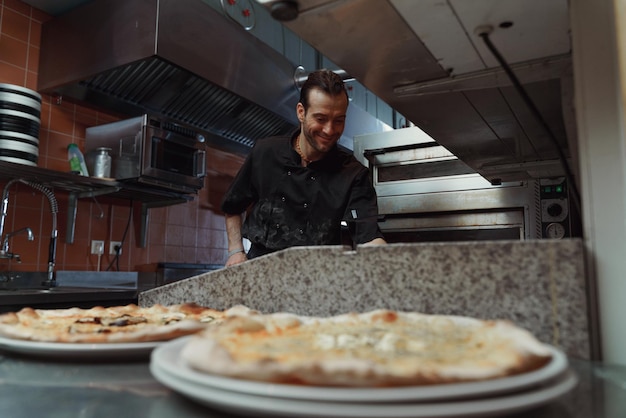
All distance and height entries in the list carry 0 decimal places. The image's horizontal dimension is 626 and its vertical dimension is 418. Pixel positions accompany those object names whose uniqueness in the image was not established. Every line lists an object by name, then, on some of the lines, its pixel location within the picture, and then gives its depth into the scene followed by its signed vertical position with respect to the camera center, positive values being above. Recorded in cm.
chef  196 +30
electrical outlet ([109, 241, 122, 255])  365 +6
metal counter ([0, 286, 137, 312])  223 -21
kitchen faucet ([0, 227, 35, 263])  270 +8
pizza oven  267 +36
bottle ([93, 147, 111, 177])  327 +61
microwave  325 +73
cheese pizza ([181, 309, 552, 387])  45 -10
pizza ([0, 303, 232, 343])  72 -12
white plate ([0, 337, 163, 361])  66 -13
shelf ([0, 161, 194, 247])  286 +45
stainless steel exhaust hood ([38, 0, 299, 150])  301 +126
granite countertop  74 -4
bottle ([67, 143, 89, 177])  322 +63
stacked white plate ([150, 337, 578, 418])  39 -12
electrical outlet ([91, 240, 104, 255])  352 +6
